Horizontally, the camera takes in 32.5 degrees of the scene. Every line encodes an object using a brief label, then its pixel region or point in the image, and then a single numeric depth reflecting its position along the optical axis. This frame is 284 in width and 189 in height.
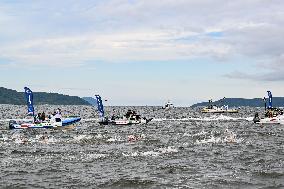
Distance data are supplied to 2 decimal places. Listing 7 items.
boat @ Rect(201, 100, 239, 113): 155.98
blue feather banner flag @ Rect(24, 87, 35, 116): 66.31
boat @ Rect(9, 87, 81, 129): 62.19
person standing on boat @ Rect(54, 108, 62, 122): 62.75
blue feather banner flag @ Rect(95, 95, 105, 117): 76.79
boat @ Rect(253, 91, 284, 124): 72.62
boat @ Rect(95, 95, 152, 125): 72.69
